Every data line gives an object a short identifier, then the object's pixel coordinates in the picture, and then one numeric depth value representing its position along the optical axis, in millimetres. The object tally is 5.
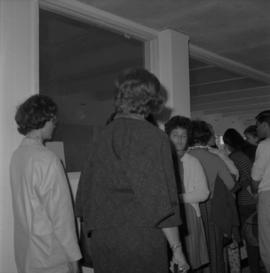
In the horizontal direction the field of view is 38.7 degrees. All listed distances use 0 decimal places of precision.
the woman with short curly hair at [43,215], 1608
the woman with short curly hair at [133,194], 1324
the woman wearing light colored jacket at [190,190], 2250
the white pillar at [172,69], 3131
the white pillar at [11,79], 1958
